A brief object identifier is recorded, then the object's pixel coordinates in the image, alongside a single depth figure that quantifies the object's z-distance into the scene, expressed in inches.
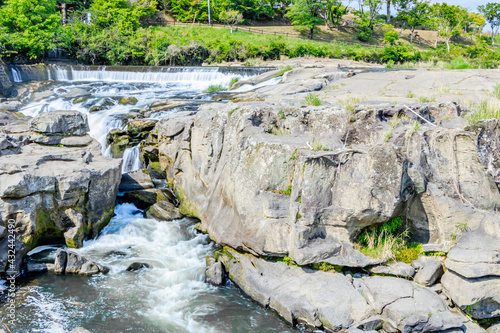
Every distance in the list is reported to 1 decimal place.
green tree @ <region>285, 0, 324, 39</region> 1899.6
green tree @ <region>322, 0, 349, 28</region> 2050.0
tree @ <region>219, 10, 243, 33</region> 1820.9
